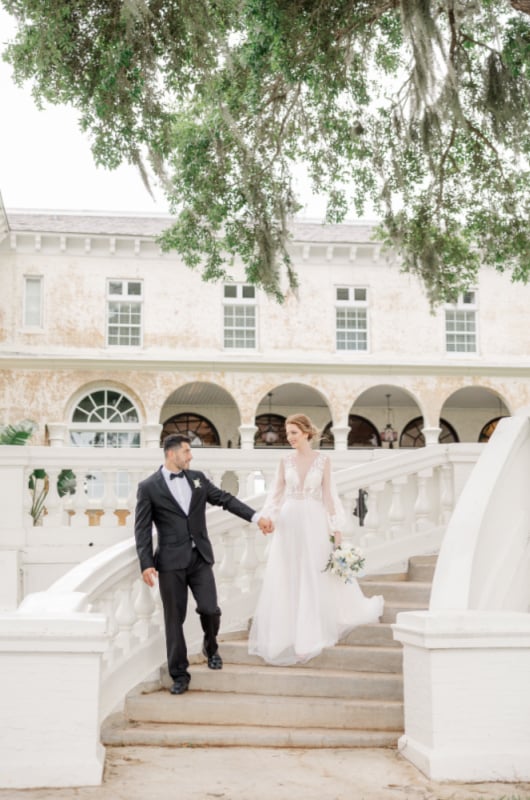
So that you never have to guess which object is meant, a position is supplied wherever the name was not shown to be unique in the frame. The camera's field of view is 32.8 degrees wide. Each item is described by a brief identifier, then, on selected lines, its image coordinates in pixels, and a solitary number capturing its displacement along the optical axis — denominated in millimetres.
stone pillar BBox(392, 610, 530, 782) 4156
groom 5430
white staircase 4895
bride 5789
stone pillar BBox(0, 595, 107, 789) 3979
